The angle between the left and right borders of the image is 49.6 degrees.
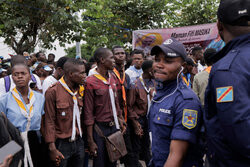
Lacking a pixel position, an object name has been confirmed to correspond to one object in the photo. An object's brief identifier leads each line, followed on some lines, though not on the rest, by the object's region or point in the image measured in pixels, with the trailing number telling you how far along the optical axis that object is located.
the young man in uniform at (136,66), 6.11
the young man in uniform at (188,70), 6.35
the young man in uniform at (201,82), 5.01
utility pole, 14.57
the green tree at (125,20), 15.21
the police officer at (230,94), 1.55
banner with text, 11.62
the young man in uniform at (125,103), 4.76
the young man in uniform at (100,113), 4.13
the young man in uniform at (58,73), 5.10
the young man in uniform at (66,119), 3.64
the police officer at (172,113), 2.09
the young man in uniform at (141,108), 4.97
